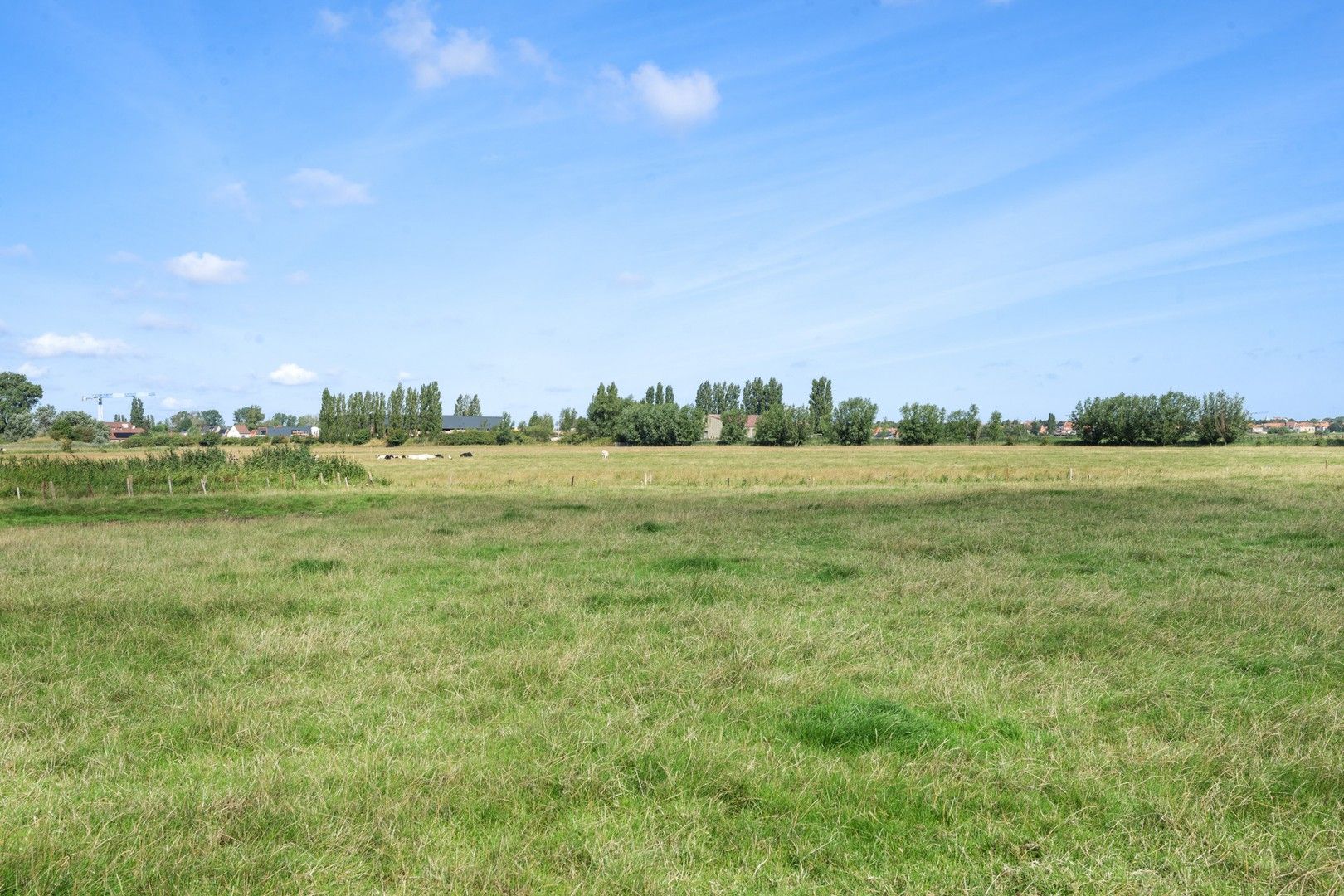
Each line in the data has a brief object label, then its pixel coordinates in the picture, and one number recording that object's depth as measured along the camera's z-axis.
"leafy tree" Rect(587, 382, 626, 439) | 173.00
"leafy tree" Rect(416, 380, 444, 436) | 168.88
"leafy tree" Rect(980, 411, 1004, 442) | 166.75
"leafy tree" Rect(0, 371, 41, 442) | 132.00
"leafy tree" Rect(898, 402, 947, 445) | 166.25
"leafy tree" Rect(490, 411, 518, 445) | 167.85
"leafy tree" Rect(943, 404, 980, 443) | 168.25
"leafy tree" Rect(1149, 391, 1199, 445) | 141.12
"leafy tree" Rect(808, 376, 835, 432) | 187.02
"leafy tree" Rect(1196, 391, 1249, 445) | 139.50
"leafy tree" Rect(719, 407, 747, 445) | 172.00
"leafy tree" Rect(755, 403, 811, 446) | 158.88
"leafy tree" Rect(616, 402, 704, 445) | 159.88
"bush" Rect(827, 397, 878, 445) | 161.88
